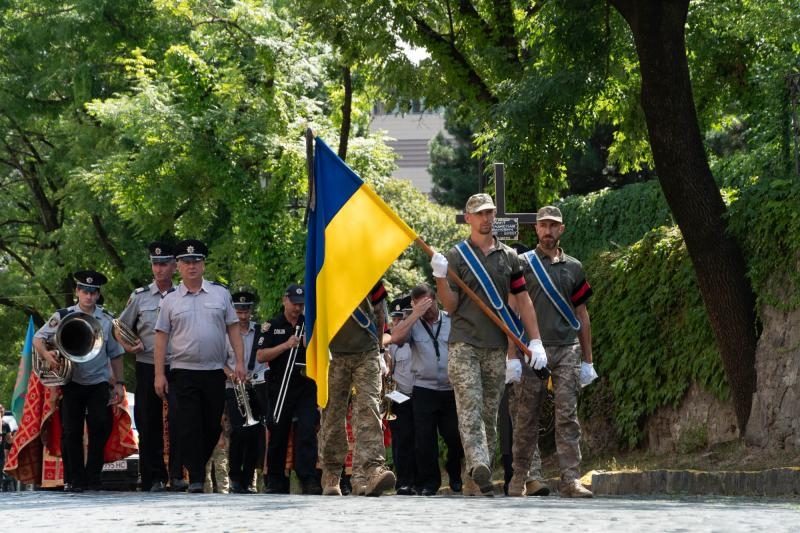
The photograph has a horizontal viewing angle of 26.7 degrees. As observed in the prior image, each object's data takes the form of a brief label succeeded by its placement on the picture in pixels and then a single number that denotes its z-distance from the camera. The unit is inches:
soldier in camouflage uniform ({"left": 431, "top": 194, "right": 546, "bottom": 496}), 448.8
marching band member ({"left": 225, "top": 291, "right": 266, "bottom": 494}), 674.2
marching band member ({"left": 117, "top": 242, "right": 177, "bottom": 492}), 560.1
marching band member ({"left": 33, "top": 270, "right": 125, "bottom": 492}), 560.1
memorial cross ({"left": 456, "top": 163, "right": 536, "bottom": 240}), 661.9
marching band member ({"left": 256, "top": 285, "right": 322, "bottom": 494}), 570.3
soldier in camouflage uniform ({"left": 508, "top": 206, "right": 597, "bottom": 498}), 481.4
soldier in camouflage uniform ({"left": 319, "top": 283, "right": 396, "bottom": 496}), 466.6
